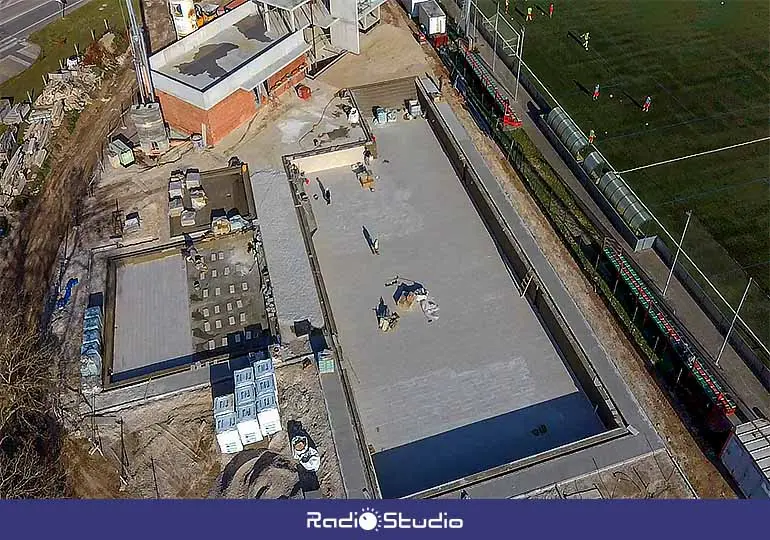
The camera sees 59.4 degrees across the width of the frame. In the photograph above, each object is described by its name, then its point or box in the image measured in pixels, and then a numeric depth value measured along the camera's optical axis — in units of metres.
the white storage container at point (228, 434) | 22.69
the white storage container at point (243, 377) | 23.92
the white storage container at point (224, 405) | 23.23
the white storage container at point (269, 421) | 22.98
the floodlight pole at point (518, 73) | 41.66
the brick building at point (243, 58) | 36.69
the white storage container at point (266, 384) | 23.55
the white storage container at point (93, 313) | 27.45
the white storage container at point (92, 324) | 26.94
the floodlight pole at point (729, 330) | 26.05
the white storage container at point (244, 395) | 23.41
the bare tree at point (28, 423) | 21.61
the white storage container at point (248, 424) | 22.75
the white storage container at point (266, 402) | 23.03
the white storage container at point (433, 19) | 46.72
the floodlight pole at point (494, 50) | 44.50
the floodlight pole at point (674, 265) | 28.98
